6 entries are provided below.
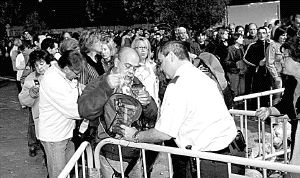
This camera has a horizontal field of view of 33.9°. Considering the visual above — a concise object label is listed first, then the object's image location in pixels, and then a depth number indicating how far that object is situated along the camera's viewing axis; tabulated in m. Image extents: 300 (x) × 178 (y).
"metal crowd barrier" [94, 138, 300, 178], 3.34
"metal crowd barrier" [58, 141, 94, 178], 3.90
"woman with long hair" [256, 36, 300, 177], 4.04
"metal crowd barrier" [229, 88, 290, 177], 5.54
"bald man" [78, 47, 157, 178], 4.56
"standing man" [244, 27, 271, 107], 10.30
